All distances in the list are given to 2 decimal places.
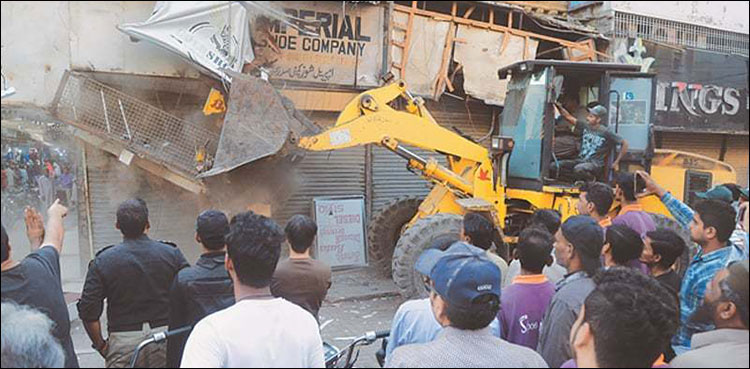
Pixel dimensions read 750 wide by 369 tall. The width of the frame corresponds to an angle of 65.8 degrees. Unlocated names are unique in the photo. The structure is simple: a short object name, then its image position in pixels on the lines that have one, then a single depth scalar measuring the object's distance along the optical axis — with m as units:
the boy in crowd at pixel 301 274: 3.02
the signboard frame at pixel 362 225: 8.13
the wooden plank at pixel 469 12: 9.26
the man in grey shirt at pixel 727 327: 1.82
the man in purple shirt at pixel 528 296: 2.61
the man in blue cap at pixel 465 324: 1.70
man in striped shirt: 2.84
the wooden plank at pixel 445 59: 9.05
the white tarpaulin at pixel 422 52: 8.74
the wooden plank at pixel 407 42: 8.73
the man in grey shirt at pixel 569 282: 2.34
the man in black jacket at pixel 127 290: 2.87
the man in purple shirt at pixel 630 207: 4.19
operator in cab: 5.95
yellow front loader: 6.04
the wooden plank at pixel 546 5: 9.82
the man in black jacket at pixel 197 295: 2.63
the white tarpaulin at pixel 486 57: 9.20
